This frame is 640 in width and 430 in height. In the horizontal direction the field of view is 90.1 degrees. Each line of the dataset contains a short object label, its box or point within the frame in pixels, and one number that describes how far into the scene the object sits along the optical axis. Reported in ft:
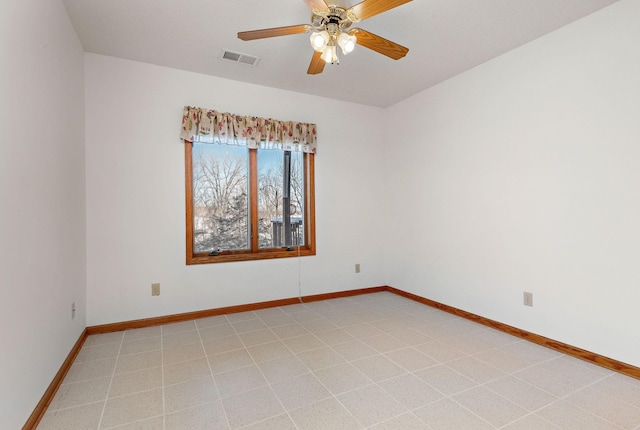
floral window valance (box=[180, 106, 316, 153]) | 10.83
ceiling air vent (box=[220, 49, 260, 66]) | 9.72
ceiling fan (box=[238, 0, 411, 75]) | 6.19
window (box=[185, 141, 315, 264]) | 11.41
